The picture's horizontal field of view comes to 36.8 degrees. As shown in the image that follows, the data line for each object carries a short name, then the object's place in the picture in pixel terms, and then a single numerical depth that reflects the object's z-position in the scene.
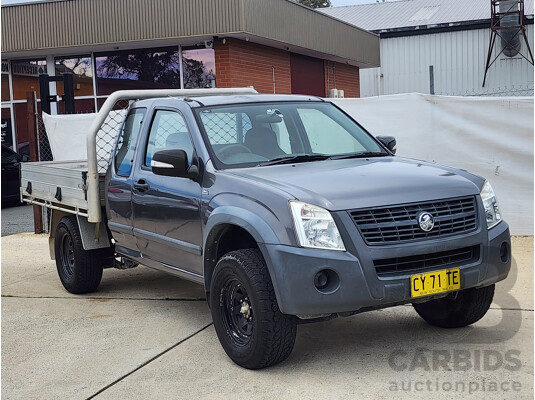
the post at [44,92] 11.94
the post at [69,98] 12.22
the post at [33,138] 12.16
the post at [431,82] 16.78
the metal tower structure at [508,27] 30.12
